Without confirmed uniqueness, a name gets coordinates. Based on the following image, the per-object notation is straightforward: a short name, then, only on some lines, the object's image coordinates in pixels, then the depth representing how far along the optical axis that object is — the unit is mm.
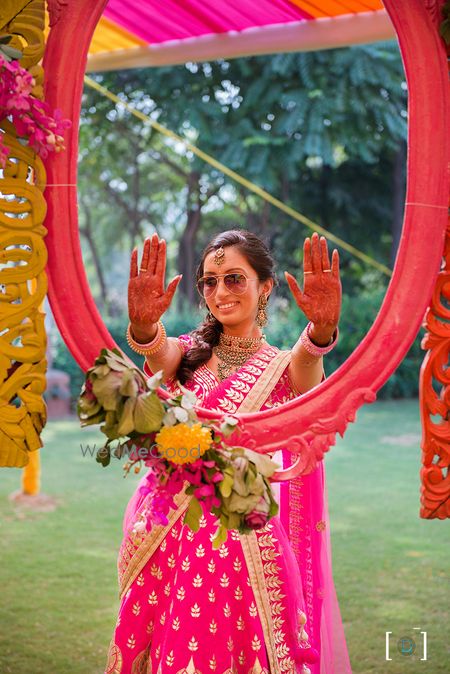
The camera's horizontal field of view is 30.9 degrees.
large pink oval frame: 2273
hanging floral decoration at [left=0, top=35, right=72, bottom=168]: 2207
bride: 2309
